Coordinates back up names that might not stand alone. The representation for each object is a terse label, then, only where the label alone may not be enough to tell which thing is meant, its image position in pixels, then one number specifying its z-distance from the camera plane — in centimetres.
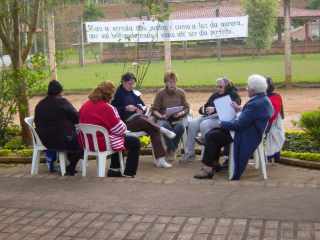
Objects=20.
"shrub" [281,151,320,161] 859
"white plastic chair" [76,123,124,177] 791
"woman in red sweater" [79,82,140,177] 795
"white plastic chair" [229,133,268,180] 785
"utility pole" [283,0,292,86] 2141
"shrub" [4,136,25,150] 1032
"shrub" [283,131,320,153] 948
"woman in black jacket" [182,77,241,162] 880
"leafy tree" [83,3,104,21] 2940
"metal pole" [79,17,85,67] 2557
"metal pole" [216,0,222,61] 2859
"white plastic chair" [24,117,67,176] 839
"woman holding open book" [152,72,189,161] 933
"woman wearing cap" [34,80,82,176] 813
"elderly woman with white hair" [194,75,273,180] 771
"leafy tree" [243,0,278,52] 3342
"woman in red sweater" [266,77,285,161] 855
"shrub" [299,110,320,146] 938
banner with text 2041
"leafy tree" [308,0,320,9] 4452
